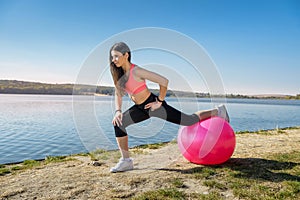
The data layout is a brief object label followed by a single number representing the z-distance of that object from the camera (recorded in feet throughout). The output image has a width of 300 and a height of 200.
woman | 15.11
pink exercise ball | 16.02
